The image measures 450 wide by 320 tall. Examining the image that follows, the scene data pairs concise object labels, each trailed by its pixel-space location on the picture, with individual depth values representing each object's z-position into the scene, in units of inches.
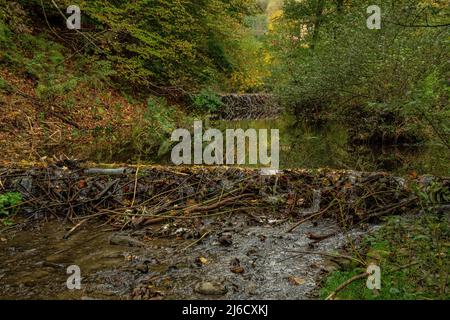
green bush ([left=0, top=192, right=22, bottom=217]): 228.1
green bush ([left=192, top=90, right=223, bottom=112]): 690.8
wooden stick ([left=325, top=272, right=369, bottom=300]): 133.6
